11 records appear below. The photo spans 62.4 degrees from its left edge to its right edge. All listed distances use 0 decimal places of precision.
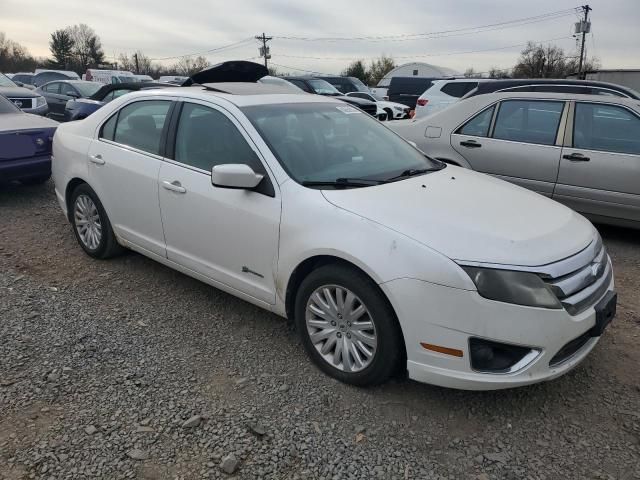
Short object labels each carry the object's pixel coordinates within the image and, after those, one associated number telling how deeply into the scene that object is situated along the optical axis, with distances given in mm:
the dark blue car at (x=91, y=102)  9401
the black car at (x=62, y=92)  14195
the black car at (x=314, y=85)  16297
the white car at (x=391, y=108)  17016
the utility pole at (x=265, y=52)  56969
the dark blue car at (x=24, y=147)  6277
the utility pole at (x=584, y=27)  44750
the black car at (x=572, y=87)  5724
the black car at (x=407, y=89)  20438
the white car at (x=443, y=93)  12633
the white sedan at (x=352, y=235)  2514
